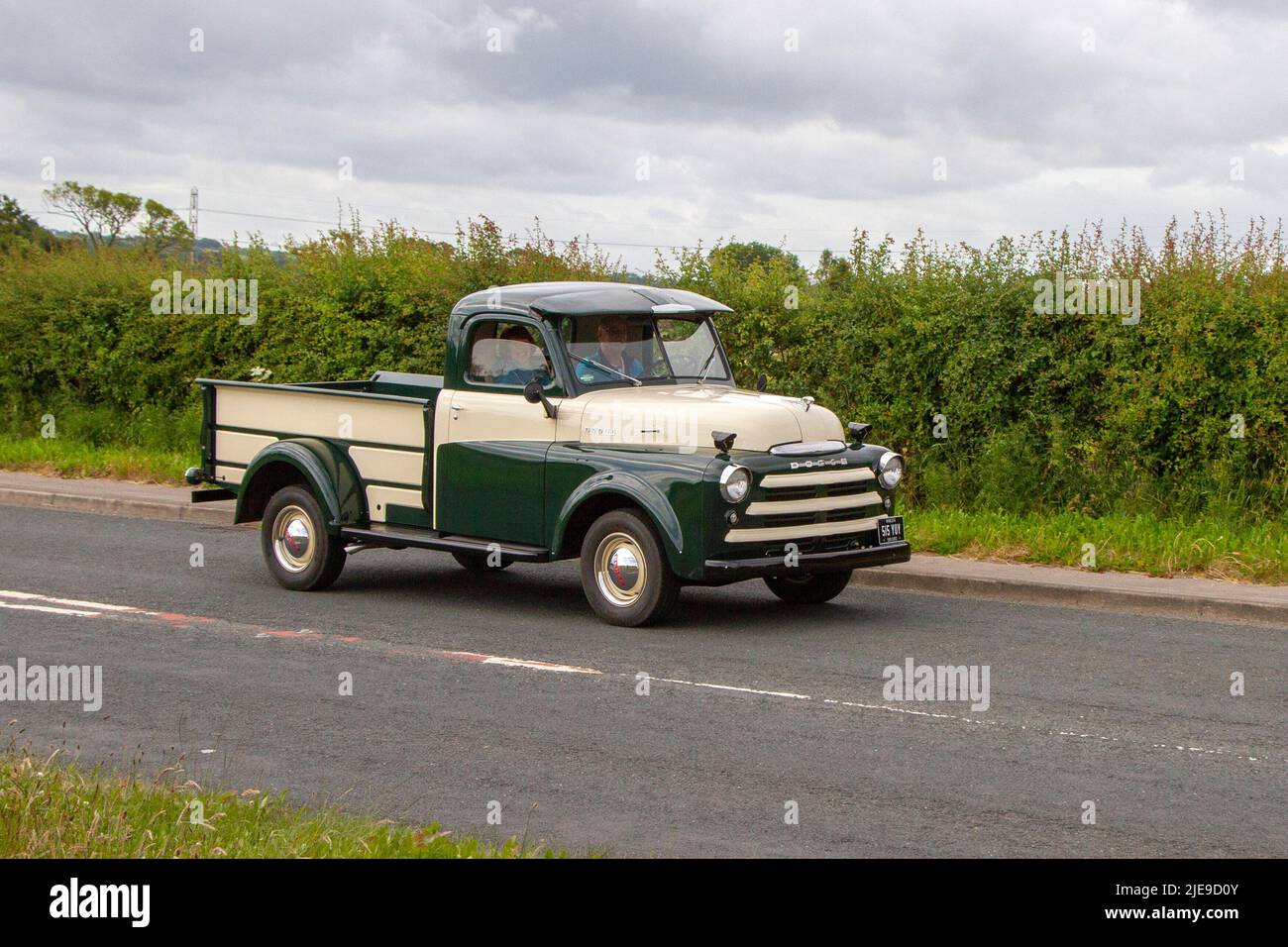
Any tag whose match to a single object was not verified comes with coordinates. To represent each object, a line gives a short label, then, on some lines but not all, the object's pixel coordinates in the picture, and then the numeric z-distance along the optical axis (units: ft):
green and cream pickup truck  34.47
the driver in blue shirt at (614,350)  38.11
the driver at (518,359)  37.81
